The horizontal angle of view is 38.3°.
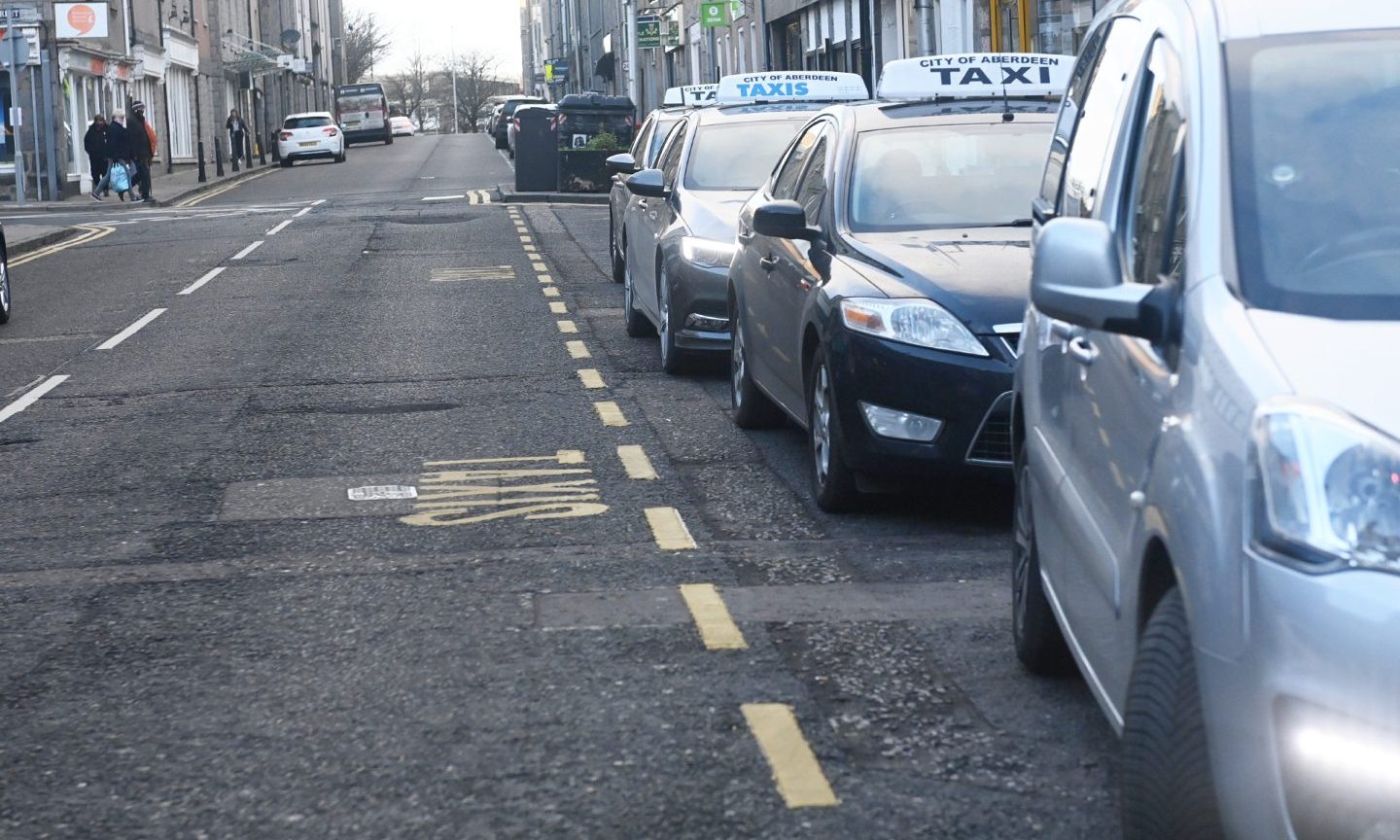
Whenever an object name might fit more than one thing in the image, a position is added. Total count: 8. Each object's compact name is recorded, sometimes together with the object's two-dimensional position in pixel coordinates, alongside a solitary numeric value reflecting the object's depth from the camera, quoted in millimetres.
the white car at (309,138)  59062
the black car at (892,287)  6941
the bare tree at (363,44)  149625
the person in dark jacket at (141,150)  38531
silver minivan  2652
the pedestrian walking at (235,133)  55844
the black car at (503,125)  70812
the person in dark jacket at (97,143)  38469
